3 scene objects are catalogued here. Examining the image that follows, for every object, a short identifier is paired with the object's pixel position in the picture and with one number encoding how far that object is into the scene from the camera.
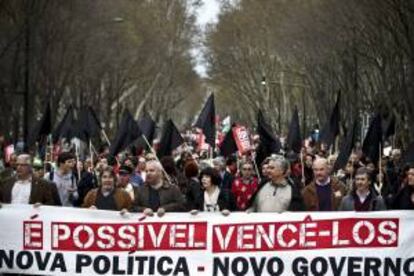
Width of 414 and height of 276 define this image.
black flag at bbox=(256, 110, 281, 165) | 18.22
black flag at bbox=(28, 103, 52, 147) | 19.89
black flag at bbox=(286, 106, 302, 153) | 20.92
